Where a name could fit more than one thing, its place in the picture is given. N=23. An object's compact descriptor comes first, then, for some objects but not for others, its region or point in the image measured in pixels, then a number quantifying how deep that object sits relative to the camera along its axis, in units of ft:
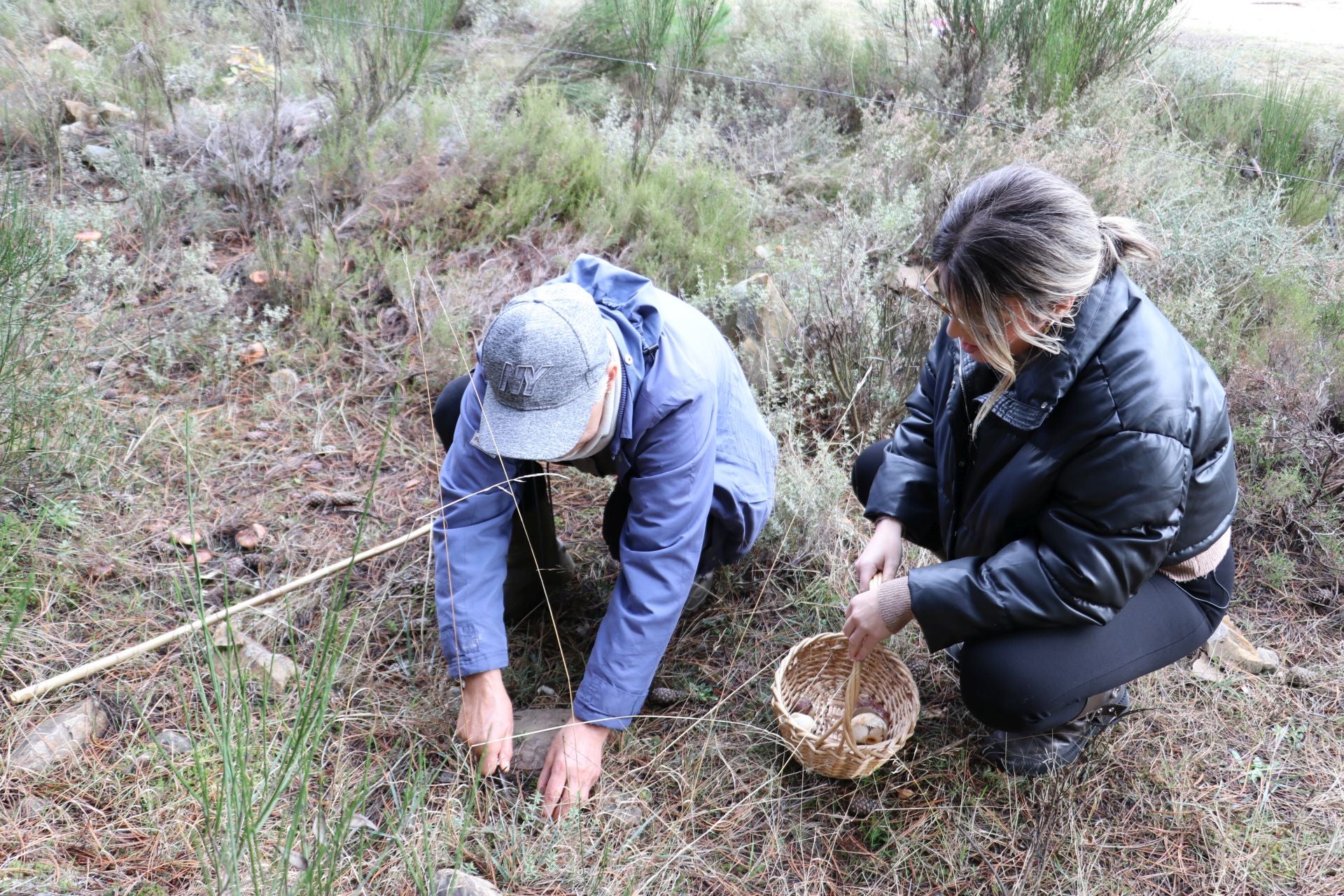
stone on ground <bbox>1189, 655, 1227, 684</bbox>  7.75
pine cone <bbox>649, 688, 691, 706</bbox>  7.32
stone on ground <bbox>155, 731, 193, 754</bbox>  6.28
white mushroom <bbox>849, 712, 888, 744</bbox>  6.84
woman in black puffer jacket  5.21
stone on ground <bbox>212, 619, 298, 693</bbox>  6.79
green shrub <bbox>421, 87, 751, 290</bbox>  12.14
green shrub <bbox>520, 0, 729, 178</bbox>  13.96
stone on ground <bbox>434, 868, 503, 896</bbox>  5.37
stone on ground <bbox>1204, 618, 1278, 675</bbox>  7.86
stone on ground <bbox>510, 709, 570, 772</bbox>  6.56
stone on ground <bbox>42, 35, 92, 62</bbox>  15.12
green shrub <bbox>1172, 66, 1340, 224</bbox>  13.39
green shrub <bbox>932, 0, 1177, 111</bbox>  14.46
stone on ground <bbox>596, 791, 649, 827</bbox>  6.24
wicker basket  6.25
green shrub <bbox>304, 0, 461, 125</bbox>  13.53
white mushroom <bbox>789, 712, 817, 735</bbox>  6.65
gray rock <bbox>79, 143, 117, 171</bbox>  12.41
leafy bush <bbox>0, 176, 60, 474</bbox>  7.83
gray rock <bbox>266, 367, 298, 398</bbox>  10.13
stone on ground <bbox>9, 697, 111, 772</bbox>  5.81
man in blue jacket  5.57
